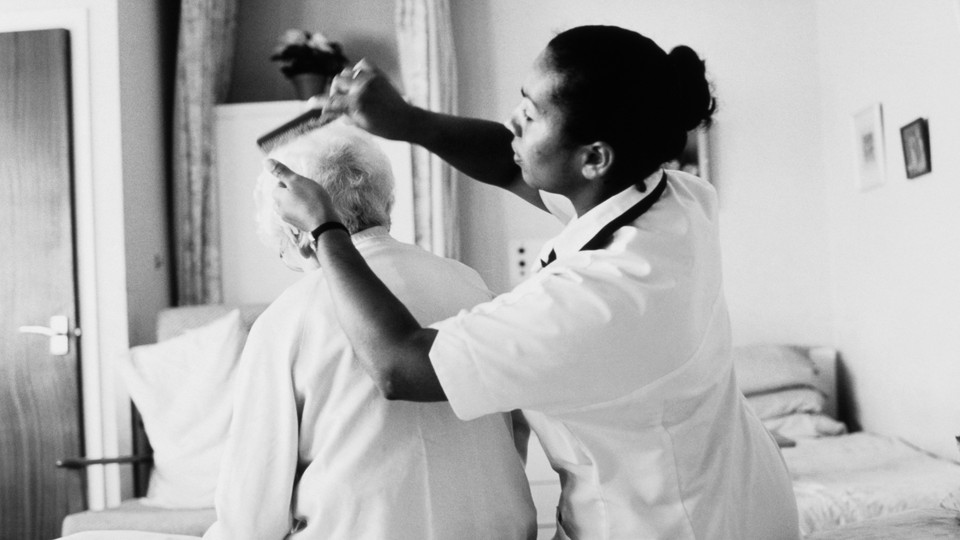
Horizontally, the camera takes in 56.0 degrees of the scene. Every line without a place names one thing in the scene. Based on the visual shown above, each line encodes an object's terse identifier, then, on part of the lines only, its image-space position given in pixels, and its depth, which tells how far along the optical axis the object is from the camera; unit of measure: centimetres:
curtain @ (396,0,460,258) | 381
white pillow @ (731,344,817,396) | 365
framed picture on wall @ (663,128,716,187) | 408
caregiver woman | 101
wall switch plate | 413
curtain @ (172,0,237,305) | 377
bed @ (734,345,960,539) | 189
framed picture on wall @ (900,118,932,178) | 300
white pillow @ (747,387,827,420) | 360
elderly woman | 124
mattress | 172
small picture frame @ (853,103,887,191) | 340
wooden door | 326
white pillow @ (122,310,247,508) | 293
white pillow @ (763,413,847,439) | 353
